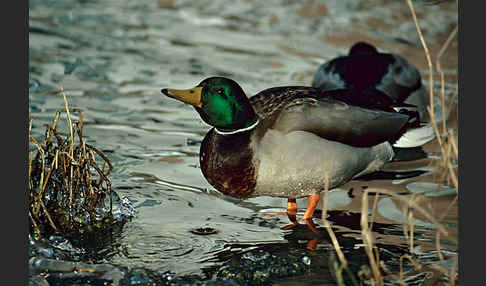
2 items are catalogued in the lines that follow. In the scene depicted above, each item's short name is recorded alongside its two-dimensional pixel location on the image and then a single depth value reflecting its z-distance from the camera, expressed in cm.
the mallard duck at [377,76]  1386
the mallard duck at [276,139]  866
